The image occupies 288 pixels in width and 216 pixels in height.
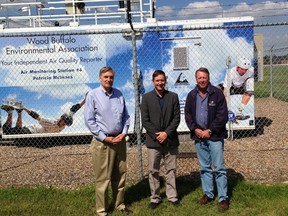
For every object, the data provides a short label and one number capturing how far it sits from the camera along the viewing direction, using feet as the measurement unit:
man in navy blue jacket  16.60
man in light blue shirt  15.75
